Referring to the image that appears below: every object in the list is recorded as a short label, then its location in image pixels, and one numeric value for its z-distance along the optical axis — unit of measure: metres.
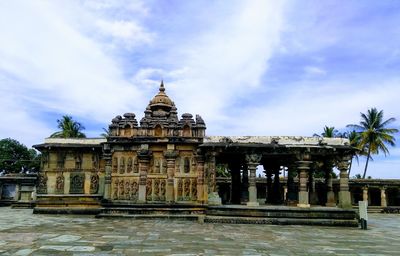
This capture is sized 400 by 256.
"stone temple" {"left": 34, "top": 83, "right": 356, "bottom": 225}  17.70
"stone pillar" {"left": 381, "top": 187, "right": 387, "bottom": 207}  35.81
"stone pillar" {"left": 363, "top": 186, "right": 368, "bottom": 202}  36.00
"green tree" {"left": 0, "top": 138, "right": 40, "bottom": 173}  51.69
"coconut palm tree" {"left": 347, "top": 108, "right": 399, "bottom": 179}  39.75
